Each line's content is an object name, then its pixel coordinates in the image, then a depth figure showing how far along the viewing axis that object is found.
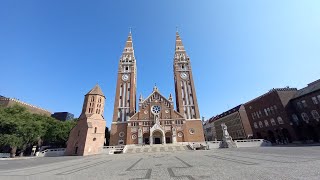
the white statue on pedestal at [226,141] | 34.61
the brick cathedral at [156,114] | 46.22
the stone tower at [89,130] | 36.53
